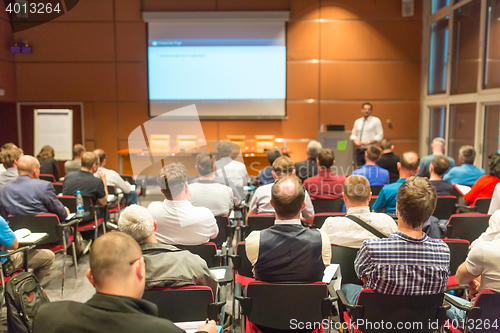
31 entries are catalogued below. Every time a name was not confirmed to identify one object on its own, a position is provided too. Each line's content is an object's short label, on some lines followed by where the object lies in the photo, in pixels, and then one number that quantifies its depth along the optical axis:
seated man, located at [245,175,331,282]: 1.91
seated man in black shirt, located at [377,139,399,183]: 5.43
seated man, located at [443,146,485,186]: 4.45
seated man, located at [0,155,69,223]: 3.45
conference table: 7.72
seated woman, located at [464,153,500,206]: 3.62
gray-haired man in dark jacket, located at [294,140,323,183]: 4.89
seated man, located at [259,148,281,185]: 4.69
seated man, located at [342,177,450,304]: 1.79
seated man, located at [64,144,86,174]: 5.54
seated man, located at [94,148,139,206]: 4.92
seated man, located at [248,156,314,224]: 3.38
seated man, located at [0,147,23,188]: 4.08
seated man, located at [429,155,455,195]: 3.89
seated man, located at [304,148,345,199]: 3.91
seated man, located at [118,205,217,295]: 1.76
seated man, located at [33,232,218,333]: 1.17
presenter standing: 7.53
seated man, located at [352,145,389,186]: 4.53
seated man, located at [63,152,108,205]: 4.25
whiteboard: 8.07
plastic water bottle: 3.85
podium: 7.63
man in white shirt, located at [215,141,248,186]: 4.74
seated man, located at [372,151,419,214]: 3.36
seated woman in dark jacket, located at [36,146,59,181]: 5.72
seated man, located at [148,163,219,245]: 2.61
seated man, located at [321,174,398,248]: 2.35
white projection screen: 8.21
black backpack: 1.86
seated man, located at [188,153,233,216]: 3.39
